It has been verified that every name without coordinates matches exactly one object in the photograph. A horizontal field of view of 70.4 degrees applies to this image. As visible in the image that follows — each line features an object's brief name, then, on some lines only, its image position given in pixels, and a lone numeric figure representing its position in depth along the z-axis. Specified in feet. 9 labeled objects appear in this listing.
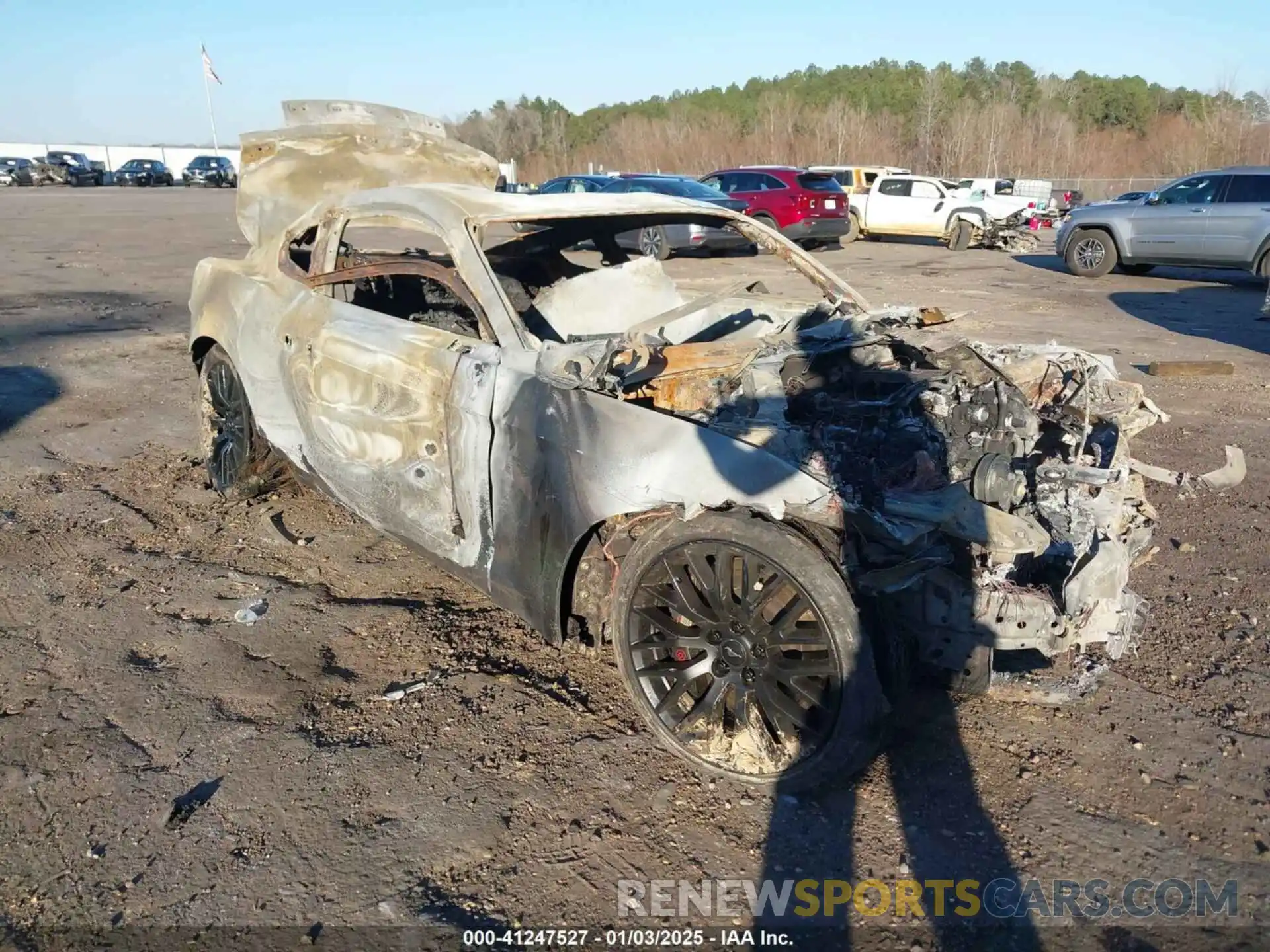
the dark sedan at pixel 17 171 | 146.72
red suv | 60.80
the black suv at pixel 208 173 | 163.63
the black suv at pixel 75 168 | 151.94
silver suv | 43.34
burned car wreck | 8.46
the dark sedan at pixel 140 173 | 162.50
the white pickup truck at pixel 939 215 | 65.72
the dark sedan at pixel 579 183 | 62.18
